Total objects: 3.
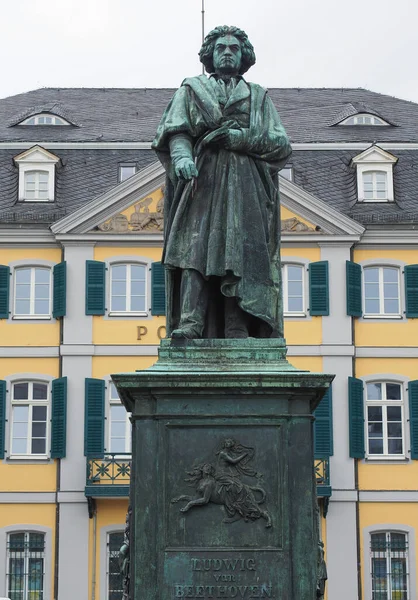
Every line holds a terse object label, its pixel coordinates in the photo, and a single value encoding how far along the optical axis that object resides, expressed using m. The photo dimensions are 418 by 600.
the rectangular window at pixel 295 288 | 34.62
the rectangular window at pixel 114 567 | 32.69
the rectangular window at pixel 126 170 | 36.72
